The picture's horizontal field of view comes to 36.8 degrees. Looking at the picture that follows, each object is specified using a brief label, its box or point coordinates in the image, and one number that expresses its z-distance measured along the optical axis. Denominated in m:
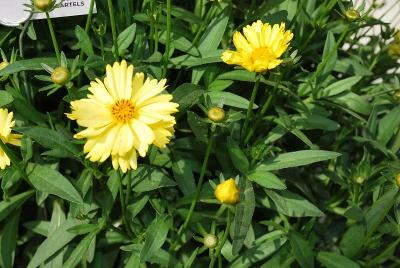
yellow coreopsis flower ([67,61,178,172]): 0.29
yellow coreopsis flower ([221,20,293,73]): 0.32
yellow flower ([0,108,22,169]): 0.34
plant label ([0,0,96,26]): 0.36
